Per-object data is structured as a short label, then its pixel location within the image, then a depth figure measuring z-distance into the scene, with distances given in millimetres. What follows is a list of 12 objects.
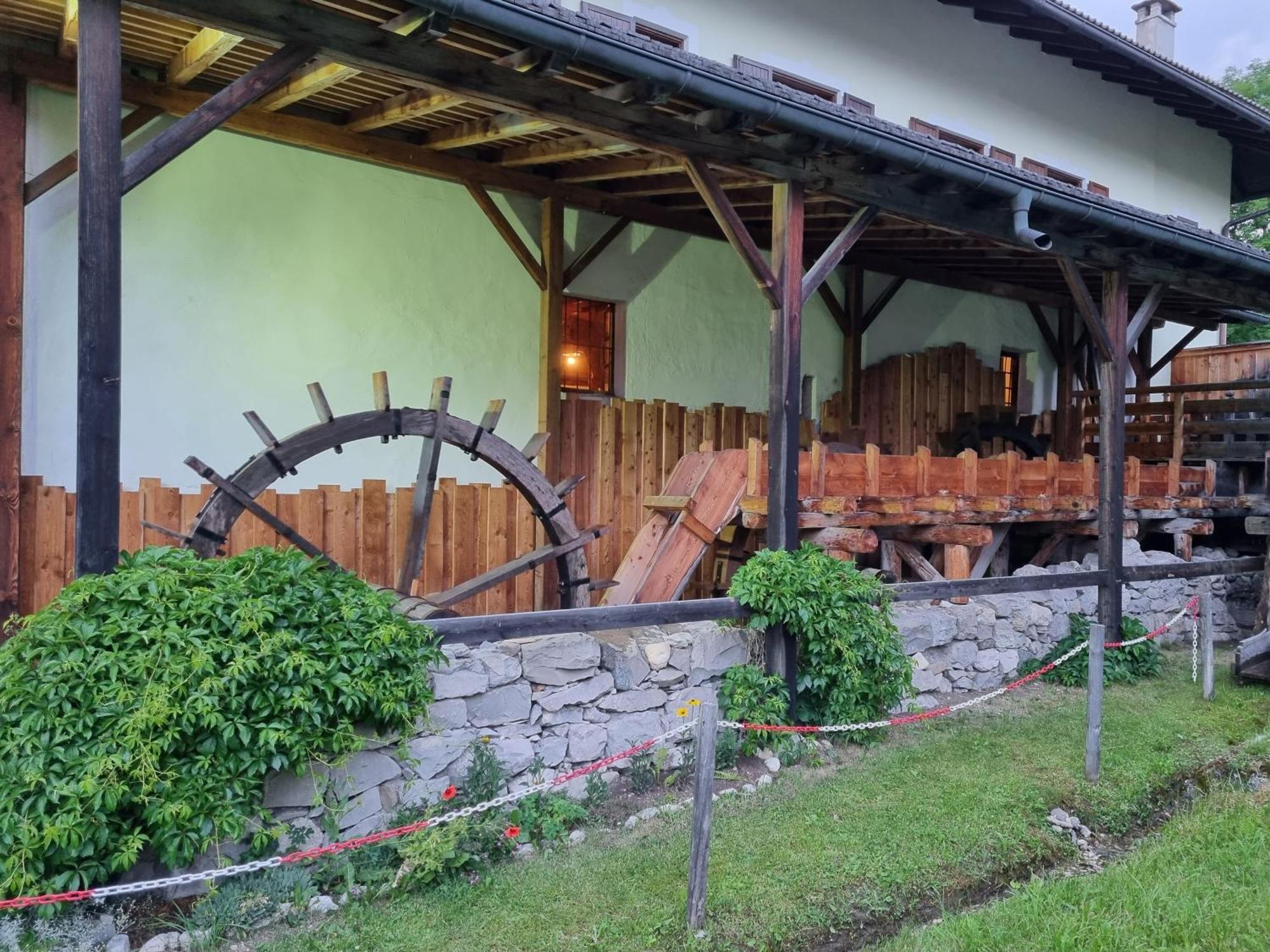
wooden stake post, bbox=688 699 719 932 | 4188
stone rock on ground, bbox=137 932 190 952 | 3871
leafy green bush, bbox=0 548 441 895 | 3658
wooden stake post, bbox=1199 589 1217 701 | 8094
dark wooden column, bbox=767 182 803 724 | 6332
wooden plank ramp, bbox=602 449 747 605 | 7066
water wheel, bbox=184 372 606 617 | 5551
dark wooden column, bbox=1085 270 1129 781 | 8680
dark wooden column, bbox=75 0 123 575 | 4047
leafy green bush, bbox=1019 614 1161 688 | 8531
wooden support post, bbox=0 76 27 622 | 5914
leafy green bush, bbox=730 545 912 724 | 6156
